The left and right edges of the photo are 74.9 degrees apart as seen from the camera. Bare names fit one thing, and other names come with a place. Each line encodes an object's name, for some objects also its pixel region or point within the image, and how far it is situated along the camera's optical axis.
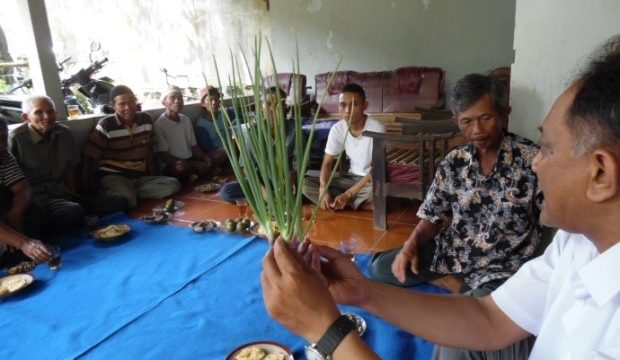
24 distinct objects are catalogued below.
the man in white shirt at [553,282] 0.62
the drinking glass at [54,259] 2.37
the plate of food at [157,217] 3.17
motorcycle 4.12
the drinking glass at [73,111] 3.82
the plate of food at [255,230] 2.76
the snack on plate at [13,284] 2.15
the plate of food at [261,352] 1.45
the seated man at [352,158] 2.85
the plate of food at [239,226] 2.86
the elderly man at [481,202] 1.56
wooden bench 2.53
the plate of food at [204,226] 2.96
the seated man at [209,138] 4.64
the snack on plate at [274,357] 1.44
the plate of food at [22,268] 2.38
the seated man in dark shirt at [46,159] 2.96
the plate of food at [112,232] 2.78
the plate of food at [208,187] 4.02
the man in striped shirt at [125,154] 3.55
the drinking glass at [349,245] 2.52
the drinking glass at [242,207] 3.19
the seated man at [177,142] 4.14
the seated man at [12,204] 2.37
